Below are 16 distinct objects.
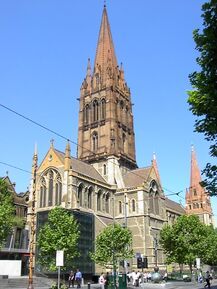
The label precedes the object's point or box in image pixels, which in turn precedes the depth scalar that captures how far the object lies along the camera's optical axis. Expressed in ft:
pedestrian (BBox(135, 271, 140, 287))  98.25
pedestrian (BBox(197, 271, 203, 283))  136.78
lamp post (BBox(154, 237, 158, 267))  161.02
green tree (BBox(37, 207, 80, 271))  110.57
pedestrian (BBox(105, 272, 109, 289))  82.35
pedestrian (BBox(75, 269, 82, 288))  94.51
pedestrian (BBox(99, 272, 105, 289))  82.06
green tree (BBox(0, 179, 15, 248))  97.77
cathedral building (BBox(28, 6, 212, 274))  150.95
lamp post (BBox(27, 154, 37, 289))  56.55
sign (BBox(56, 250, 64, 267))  57.55
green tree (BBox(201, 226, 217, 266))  159.14
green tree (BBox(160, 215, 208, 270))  150.71
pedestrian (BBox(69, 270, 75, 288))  101.03
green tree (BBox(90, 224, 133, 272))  120.58
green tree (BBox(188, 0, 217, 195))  38.55
